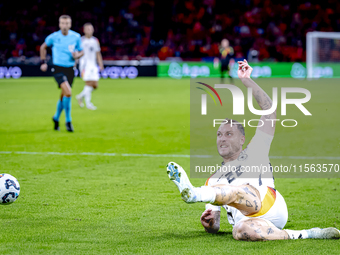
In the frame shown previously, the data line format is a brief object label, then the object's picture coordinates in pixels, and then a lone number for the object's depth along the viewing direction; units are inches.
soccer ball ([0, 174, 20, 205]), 378.6
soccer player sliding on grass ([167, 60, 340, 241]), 298.2
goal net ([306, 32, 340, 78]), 2122.3
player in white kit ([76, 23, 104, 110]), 1242.0
